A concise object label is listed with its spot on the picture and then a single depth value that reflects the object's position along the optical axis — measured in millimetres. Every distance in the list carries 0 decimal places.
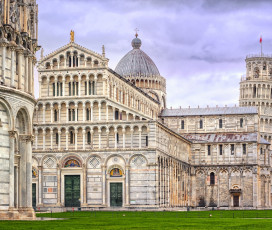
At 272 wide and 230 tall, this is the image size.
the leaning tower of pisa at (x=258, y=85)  155750
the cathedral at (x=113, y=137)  56406
